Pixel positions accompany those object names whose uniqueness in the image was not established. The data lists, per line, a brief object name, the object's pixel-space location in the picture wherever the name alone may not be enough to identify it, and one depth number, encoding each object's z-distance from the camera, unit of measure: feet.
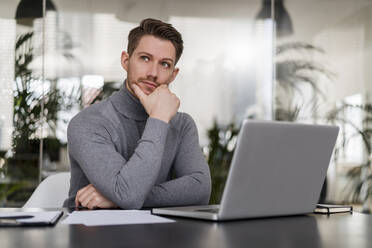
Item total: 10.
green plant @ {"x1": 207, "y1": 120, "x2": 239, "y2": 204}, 14.06
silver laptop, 3.86
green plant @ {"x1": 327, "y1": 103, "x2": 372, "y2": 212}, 15.10
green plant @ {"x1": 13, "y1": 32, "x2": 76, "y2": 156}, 13.82
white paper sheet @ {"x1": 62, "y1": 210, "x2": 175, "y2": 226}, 4.01
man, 5.33
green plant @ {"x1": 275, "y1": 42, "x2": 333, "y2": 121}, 15.05
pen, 4.13
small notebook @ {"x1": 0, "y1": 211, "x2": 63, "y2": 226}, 3.86
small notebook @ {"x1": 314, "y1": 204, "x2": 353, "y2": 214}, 5.07
